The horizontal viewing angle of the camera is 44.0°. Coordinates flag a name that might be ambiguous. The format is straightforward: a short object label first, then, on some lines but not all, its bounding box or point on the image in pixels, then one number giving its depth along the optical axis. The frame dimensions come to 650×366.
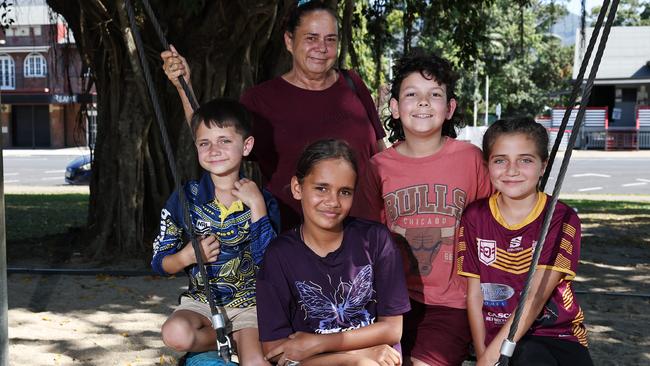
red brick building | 36.16
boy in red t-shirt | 2.83
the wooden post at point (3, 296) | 2.78
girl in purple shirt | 2.55
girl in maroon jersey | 2.63
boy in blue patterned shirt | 2.77
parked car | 18.61
